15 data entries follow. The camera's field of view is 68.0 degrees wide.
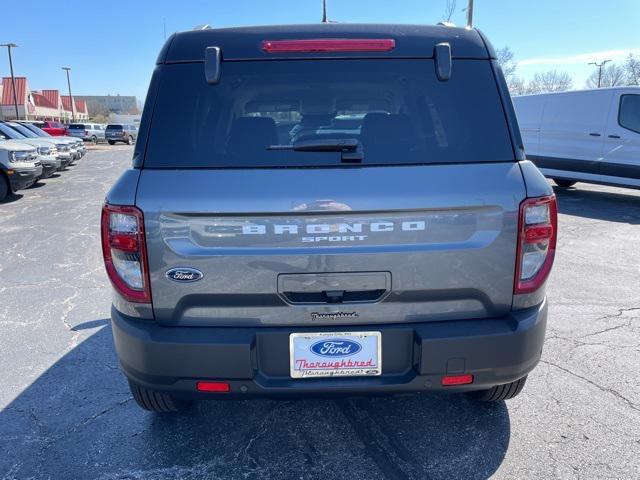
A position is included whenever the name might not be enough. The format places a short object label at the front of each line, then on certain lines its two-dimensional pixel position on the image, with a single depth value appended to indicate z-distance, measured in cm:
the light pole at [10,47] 4592
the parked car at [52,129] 2722
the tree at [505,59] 2931
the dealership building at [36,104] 6203
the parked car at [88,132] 3597
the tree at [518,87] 4458
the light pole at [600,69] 4678
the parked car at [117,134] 4047
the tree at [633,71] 4425
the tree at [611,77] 5191
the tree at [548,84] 5546
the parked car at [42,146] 1216
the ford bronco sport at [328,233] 196
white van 949
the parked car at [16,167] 1032
